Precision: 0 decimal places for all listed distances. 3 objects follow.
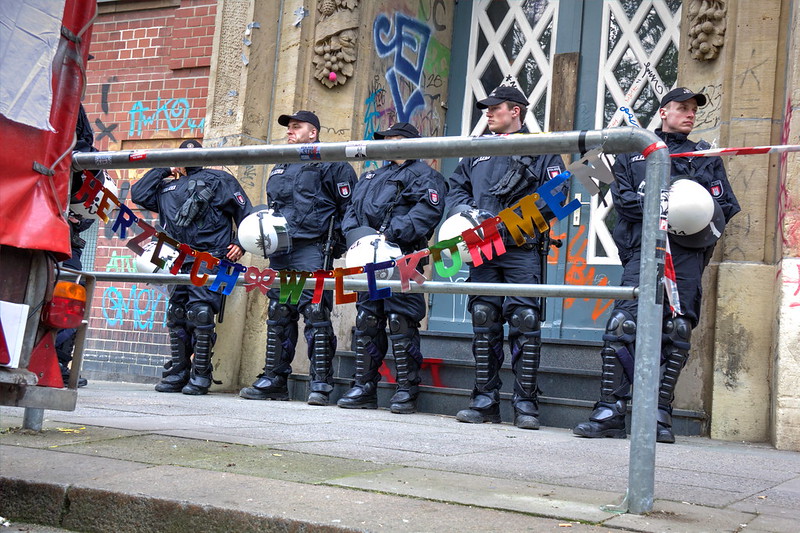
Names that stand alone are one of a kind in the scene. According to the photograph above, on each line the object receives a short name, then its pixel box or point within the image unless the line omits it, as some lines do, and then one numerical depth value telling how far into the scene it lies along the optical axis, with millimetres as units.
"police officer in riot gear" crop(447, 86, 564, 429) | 6730
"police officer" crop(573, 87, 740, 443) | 6246
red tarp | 3443
